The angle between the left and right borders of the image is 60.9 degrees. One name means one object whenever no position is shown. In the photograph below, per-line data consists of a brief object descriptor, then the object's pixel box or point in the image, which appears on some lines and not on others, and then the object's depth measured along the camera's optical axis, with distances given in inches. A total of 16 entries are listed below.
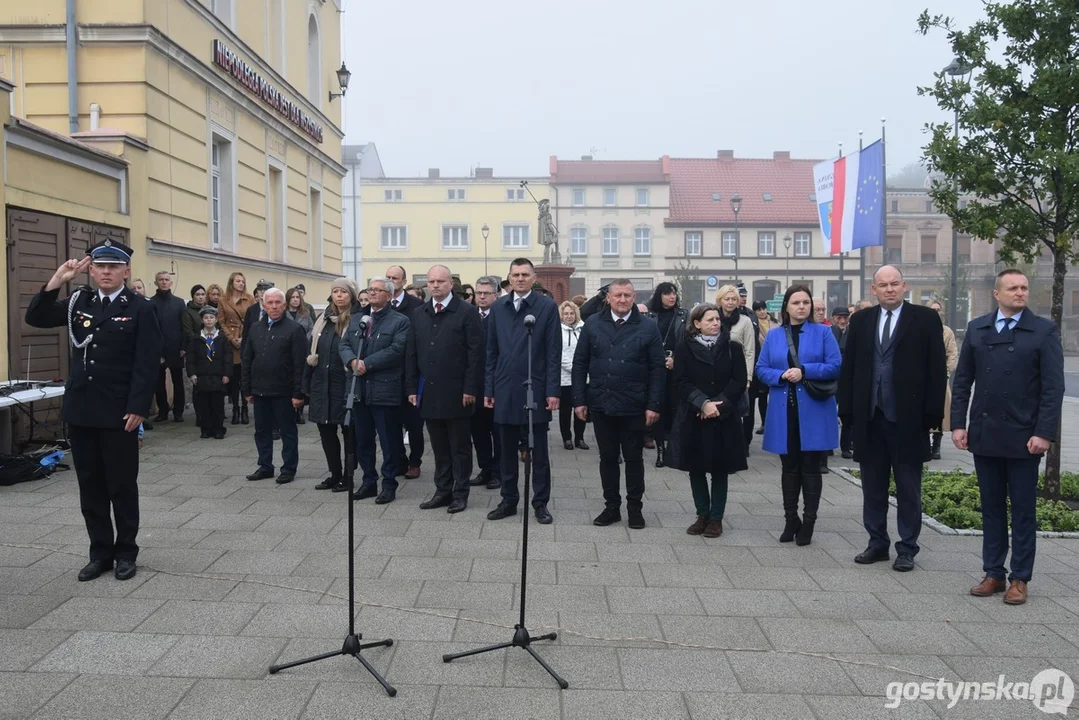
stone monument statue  1128.2
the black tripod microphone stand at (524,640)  174.0
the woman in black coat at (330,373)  346.9
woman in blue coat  274.7
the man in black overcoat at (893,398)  249.4
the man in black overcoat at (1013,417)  223.0
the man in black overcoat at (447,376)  321.4
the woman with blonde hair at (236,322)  522.2
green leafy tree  326.0
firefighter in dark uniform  232.4
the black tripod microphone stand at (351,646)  166.7
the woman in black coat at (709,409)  276.8
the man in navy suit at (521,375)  303.1
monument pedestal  948.0
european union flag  617.9
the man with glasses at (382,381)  337.1
